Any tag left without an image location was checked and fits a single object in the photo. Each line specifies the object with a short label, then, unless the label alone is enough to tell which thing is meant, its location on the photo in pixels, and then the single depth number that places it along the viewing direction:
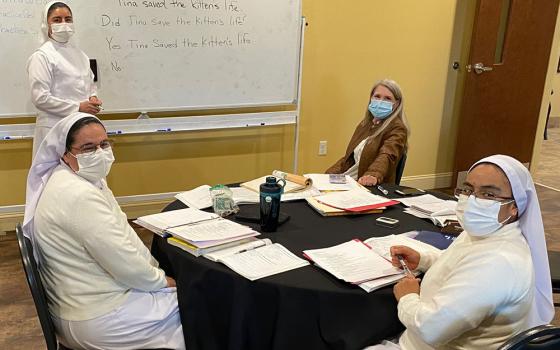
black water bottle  1.81
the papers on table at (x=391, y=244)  1.71
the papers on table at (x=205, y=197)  2.11
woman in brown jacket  2.86
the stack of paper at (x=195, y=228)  1.68
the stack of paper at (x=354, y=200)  2.07
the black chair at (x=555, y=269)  2.15
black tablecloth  1.49
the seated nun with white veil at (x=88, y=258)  1.56
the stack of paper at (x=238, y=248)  1.63
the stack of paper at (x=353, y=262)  1.55
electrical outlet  4.31
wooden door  4.37
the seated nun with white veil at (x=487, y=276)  1.28
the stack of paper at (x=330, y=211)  2.02
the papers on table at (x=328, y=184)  2.33
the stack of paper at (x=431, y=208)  2.03
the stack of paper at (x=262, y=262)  1.55
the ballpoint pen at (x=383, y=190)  2.34
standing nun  2.97
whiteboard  3.20
